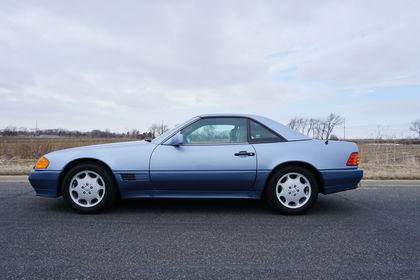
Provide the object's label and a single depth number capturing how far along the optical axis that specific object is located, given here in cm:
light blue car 317
